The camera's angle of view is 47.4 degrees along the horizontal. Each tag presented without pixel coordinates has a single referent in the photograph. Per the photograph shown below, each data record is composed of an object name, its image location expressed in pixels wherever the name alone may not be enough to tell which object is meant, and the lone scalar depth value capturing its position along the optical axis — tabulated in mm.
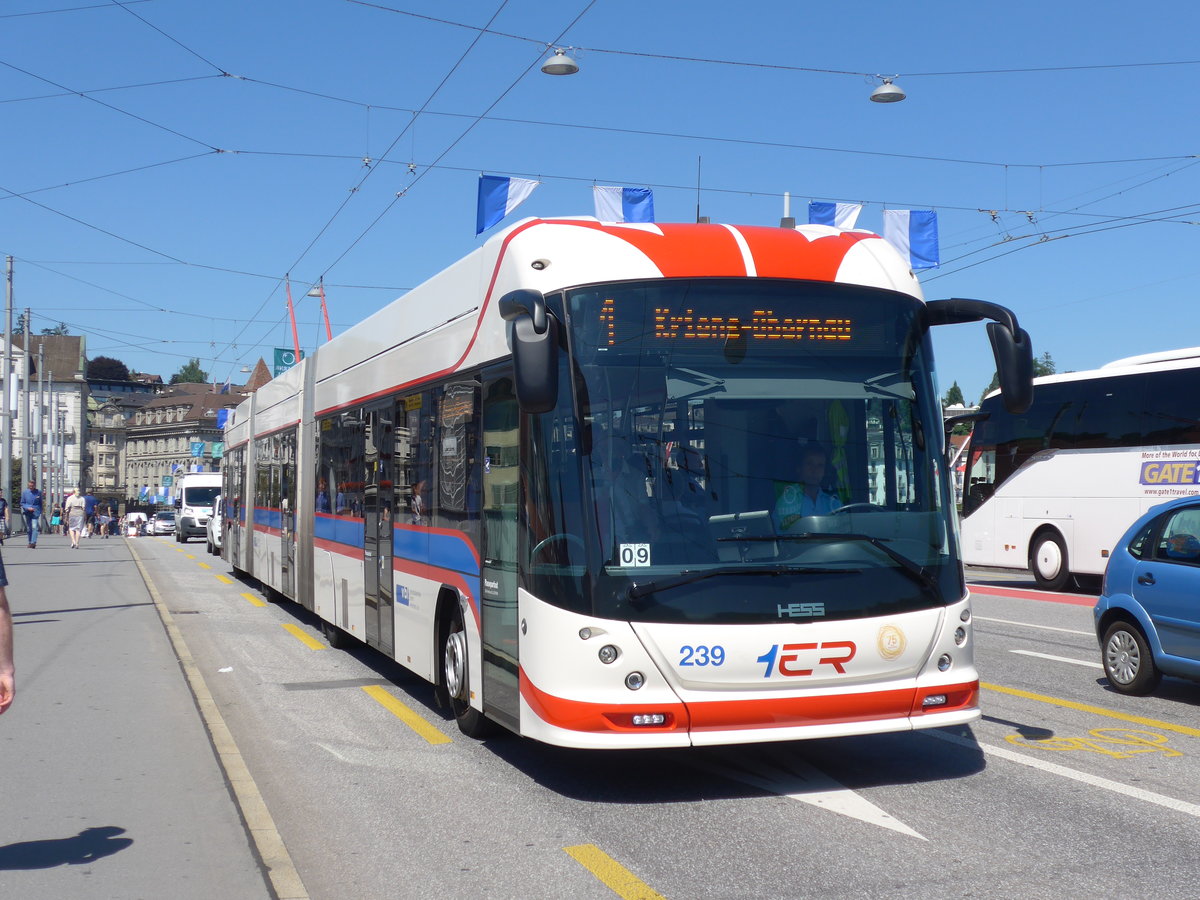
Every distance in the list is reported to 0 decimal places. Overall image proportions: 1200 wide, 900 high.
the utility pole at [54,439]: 120575
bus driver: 6973
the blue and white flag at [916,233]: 21281
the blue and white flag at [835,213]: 20741
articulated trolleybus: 6723
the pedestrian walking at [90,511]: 55694
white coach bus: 20078
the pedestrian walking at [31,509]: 38656
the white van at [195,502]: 53000
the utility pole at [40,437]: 59606
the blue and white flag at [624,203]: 18484
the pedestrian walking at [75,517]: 39562
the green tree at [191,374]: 188750
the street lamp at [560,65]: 17969
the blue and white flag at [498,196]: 18078
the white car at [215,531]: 37741
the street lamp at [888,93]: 20766
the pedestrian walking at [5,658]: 4656
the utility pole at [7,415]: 46000
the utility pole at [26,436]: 51331
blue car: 9773
